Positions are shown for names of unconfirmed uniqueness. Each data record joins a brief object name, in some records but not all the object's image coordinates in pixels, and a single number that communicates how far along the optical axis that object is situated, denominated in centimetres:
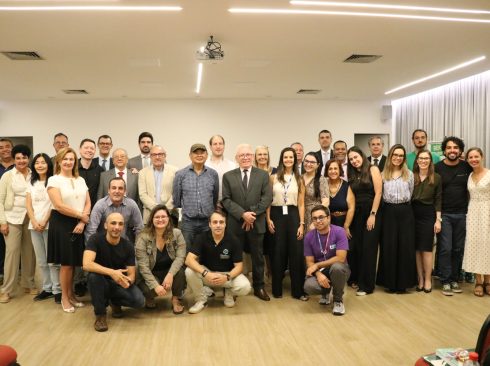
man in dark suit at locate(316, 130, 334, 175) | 625
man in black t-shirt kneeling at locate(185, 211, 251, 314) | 393
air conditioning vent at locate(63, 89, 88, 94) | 948
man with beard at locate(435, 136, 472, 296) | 452
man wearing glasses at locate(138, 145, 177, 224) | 444
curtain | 832
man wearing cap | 424
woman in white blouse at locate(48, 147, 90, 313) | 396
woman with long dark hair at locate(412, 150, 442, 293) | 448
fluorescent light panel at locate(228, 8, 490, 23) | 441
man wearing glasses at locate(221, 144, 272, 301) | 427
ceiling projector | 543
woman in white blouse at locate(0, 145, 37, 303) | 434
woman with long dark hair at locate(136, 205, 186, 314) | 385
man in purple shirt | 387
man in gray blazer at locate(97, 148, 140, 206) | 447
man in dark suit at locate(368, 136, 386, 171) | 572
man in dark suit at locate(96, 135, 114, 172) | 509
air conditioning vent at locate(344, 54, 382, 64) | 646
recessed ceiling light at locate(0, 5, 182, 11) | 422
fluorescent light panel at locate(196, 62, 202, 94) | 722
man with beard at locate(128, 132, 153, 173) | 500
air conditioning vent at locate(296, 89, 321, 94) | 984
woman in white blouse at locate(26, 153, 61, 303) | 420
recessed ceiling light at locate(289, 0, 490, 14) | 418
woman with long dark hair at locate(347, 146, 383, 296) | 448
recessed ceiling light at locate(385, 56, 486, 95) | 682
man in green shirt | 524
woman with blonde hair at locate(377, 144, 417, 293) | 445
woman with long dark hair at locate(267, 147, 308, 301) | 436
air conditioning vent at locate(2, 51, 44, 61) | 605
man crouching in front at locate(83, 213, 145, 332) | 354
